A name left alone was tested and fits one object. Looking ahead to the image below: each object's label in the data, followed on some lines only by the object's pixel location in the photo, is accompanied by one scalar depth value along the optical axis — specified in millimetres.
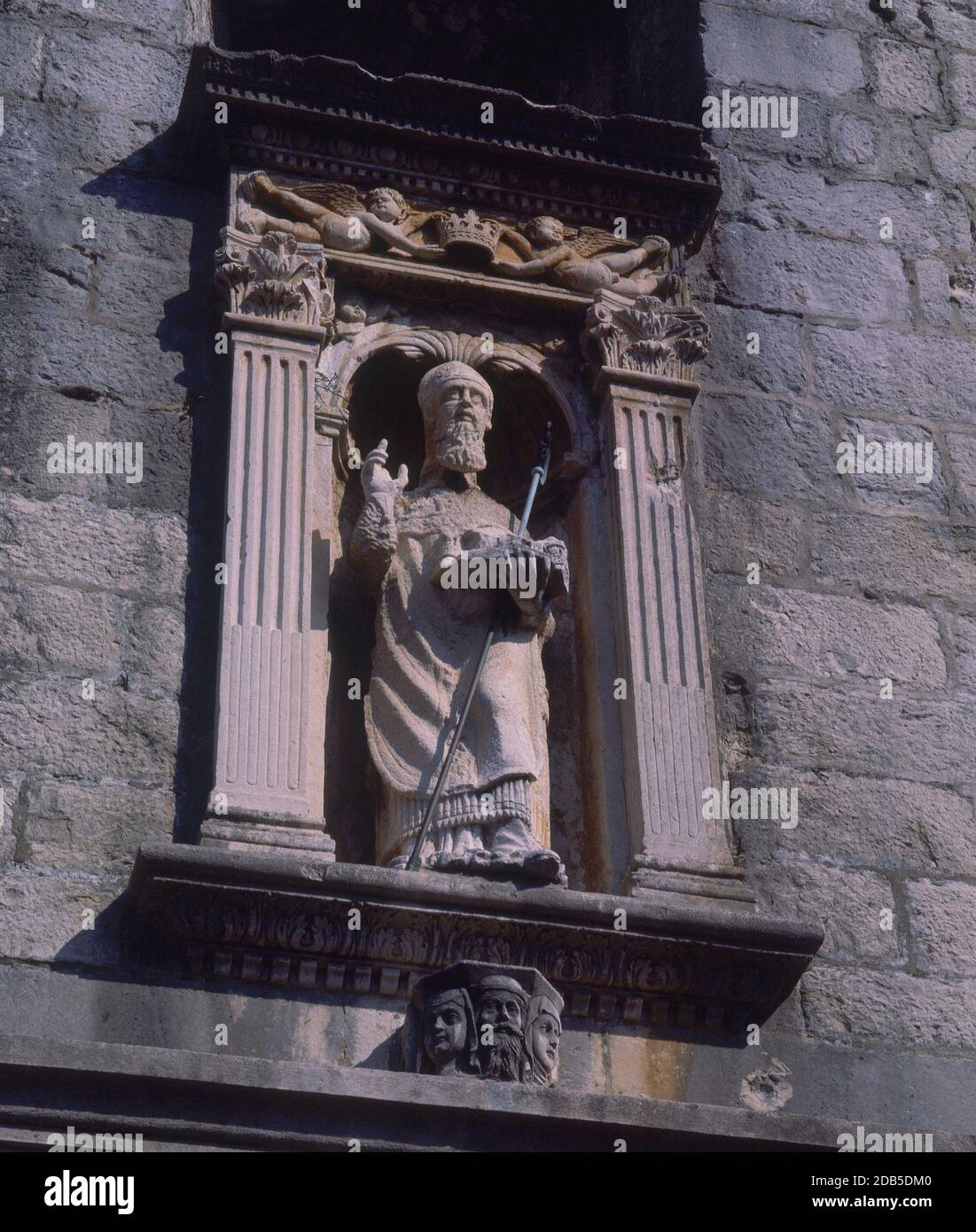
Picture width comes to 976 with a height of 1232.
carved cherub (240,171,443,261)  6582
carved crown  6699
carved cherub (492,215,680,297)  6762
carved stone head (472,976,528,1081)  5000
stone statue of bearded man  5598
